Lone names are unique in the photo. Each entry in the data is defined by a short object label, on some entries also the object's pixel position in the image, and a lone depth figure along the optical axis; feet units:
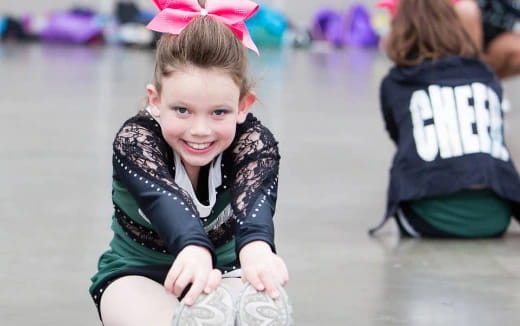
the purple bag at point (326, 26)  44.83
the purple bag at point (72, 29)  40.11
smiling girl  7.86
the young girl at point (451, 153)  13.91
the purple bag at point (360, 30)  44.14
